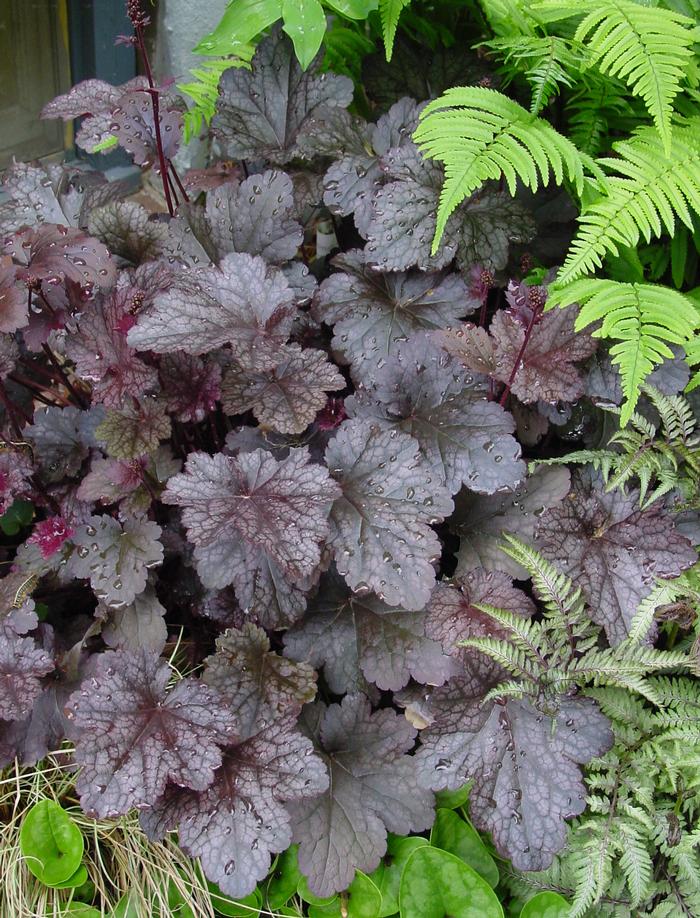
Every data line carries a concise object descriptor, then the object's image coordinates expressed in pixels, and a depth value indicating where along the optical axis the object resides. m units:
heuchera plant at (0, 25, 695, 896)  0.62
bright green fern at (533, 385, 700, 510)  0.68
